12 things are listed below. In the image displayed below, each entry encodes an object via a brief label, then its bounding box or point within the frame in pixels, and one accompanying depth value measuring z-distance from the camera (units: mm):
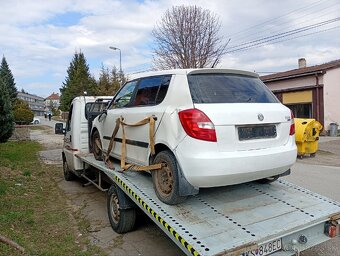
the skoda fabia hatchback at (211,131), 3482
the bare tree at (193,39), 24625
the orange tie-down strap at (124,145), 4086
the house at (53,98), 157875
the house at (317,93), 21312
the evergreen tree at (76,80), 51062
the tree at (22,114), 37656
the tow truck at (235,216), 3037
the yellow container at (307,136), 12148
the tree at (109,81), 32469
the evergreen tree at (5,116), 15464
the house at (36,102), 141175
